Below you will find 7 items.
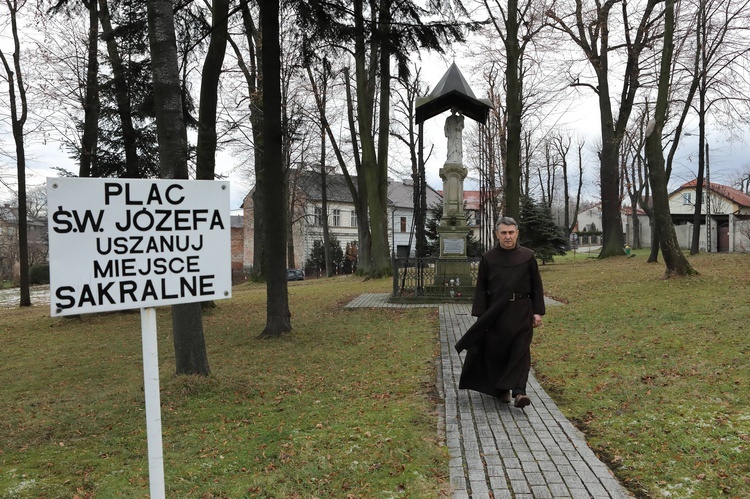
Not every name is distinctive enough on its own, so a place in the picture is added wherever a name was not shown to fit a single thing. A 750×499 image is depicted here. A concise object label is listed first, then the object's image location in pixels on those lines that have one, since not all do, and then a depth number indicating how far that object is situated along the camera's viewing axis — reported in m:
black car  39.12
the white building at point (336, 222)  50.69
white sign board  2.38
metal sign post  2.61
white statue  15.46
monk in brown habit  5.10
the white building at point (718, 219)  29.84
